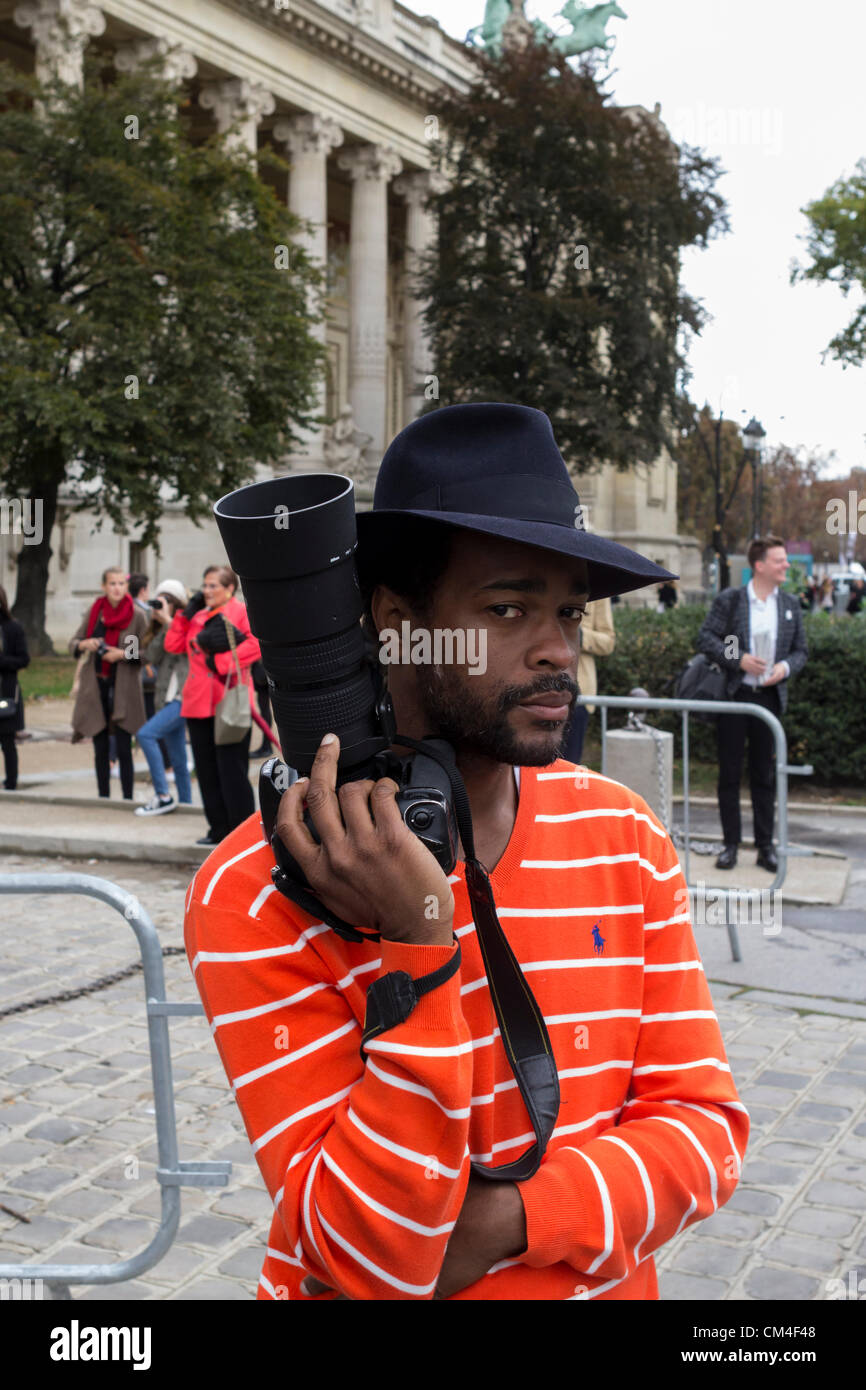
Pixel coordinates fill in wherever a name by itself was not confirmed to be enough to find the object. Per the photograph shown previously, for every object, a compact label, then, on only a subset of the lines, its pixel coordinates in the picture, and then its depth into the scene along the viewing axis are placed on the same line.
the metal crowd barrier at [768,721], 8.30
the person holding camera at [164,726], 11.88
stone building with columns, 37.44
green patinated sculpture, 59.09
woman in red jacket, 9.96
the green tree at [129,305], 28.53
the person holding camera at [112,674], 12.75
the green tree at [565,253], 40.84
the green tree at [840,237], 31.56
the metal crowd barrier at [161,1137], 3.46
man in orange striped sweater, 1.53
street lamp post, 33.03
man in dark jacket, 9.94
